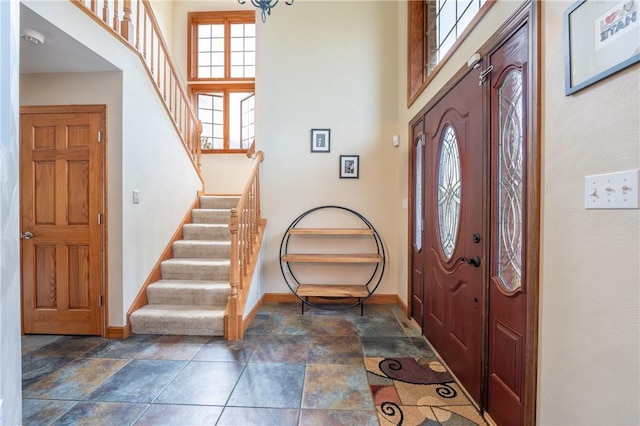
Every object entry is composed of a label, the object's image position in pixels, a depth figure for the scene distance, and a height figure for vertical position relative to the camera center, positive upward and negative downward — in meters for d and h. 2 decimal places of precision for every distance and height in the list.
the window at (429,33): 2.22 +1.61
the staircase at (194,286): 2.59 -0.78
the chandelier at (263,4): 2.34 +1.70
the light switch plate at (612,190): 0.80 +0.06
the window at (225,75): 5.36 +2.54
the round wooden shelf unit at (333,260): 3.13 -0.58
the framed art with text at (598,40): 0.80 +0.53
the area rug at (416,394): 1.57 -1.16
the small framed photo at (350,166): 3.53 +0.53
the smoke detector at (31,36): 1.91 +1.19
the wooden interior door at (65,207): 2.54 +0.01
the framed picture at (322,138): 3.53 +0.88
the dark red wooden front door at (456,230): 1.67 -0.15
